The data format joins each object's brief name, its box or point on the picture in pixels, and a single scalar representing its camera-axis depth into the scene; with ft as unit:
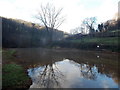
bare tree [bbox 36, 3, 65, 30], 68.90
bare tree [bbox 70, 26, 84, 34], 101.43
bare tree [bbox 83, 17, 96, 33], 85.13
